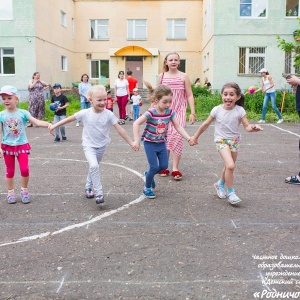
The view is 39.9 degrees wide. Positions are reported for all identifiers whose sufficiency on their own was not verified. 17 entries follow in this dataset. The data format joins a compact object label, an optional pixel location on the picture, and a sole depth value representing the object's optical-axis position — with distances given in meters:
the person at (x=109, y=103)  14.21
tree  16.33
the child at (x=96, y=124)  5.14
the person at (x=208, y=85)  24.61
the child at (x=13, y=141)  5.26
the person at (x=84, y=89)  13.87
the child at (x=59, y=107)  10.87
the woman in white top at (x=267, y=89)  14.67
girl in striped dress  6.47
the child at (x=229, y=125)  5.15
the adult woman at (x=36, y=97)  13.79
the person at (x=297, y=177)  6.20
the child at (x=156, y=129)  5.41
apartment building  23.55
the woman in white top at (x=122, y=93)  15.34
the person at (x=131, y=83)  16.94
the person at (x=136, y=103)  15.70
